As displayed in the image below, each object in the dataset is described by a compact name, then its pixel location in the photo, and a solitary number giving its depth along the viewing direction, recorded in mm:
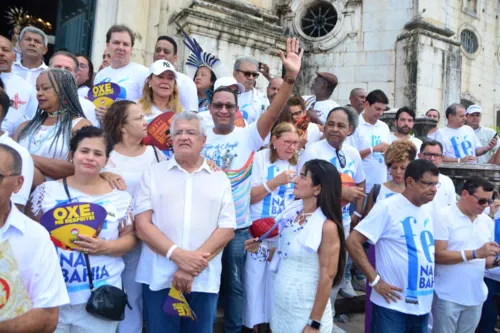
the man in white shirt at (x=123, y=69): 4645
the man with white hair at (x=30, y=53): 4875
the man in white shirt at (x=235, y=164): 3924
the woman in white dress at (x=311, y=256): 3059
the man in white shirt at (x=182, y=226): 3111
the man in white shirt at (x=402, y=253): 3648
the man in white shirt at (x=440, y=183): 4652
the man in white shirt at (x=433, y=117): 7913
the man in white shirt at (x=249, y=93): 5547
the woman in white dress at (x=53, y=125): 3262
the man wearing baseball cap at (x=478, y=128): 7949
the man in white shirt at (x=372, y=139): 5785
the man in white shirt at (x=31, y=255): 2074
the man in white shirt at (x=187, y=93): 4535
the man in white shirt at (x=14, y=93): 3863
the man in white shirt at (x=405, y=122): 6090
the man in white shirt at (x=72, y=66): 3941
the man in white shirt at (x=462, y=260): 4145
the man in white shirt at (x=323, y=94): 6766
